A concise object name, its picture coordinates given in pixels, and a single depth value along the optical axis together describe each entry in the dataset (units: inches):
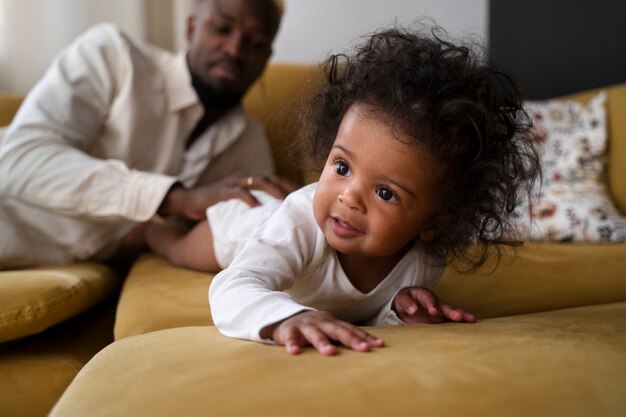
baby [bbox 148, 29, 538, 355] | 37.7
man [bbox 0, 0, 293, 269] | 58.5
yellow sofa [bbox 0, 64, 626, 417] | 23.4
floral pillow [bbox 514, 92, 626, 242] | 74.4
